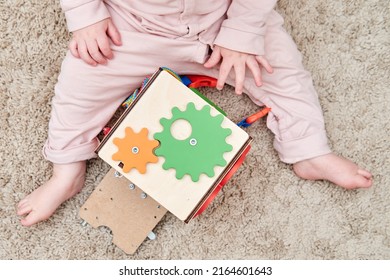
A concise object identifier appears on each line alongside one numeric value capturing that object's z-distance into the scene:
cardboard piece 0.79
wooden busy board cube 0.65
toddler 0.71
